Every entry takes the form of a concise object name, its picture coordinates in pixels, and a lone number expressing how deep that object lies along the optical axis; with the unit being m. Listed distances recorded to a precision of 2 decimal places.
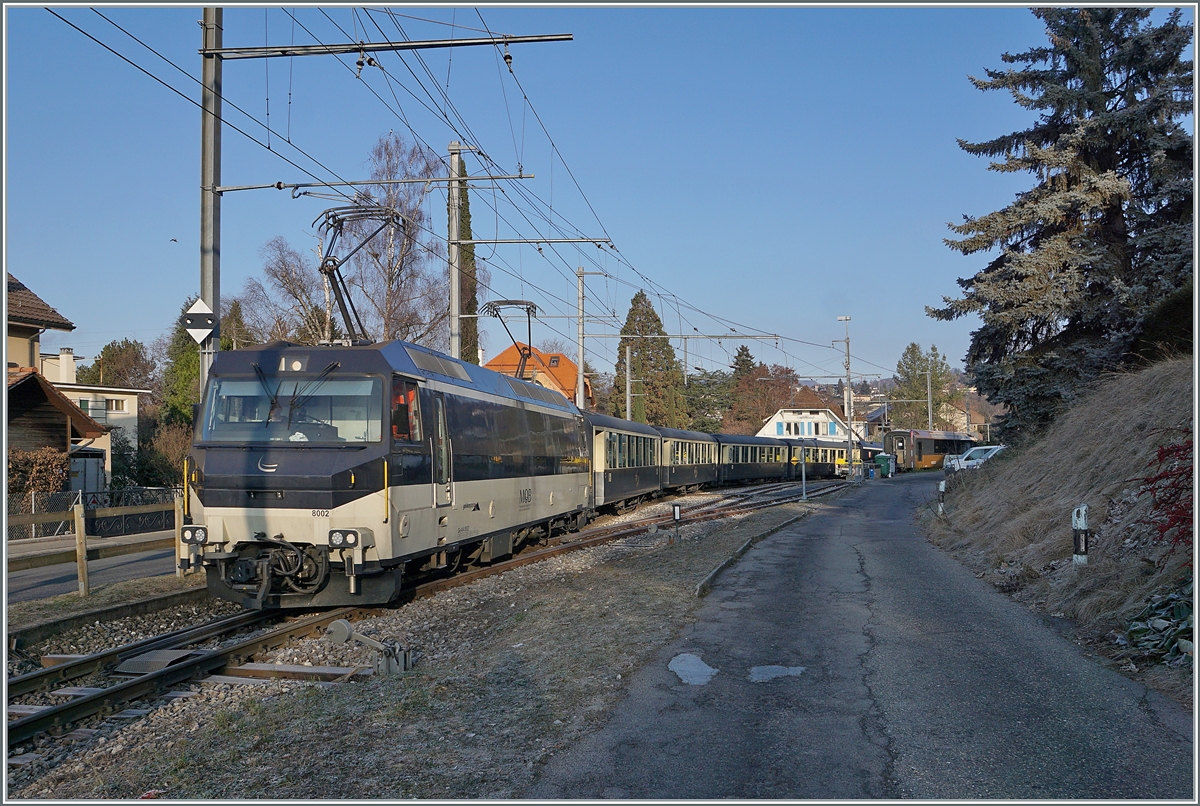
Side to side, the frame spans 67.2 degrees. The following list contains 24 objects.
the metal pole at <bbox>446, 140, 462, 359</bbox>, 20.70
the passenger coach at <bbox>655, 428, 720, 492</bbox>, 35.44
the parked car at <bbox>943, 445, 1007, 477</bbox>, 38.11
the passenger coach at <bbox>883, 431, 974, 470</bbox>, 68.25
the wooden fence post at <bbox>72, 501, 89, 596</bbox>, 11.59
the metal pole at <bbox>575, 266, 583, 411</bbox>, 31.33
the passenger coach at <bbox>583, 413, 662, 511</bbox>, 24.75
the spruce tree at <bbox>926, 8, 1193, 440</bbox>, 20.09
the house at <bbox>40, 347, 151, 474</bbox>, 35.25
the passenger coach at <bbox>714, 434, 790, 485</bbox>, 45.69
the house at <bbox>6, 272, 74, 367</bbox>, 27.97
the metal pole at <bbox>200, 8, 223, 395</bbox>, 12.39
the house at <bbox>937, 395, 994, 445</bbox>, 118.56
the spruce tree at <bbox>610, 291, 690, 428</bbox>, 82.62
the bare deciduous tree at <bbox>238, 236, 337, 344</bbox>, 35.72
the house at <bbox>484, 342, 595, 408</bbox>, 68.44
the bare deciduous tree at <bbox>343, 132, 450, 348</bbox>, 33.28
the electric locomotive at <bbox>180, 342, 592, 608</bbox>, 10.00
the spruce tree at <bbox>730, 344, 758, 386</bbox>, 105.44
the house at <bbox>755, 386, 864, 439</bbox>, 77.75
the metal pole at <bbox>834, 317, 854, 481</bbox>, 53.09
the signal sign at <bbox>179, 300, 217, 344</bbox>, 12.37
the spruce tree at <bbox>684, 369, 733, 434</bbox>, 94.81
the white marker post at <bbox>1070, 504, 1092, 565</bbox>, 10.40
